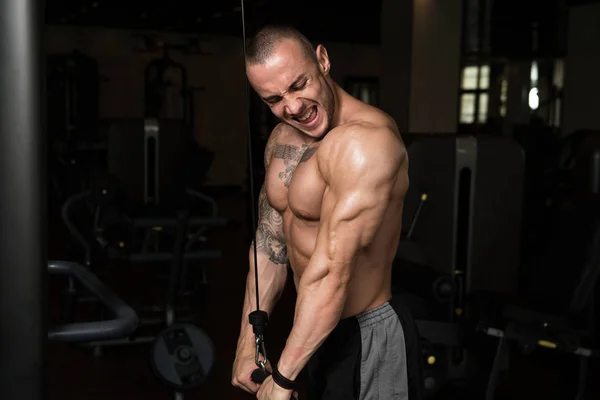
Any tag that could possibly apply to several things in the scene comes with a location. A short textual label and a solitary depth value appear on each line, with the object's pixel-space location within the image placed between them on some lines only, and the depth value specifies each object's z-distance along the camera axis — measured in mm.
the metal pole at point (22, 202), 806
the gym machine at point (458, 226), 2502
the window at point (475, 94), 7020
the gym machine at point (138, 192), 3498
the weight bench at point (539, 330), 2223
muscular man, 1244
